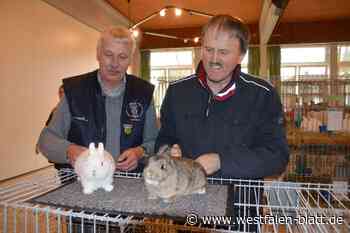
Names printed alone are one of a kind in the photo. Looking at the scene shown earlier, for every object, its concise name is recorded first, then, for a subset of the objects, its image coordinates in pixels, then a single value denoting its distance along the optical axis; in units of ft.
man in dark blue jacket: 4.30
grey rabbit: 3.28
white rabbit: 3.62
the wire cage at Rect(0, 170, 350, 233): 2.87
